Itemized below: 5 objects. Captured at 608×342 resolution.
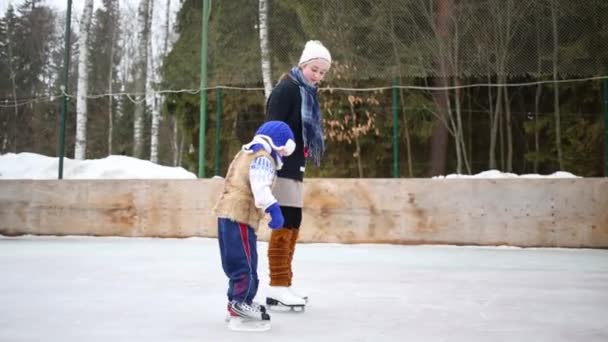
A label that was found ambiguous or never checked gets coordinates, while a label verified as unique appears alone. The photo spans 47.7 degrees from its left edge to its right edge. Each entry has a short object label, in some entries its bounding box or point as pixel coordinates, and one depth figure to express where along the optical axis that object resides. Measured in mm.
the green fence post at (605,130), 7724
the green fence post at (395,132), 8414
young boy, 3141
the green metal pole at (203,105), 9048
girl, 3789
